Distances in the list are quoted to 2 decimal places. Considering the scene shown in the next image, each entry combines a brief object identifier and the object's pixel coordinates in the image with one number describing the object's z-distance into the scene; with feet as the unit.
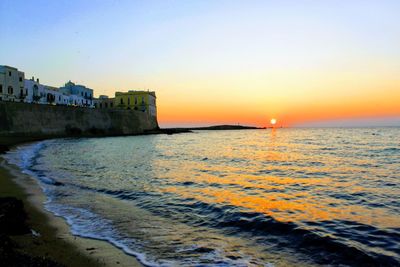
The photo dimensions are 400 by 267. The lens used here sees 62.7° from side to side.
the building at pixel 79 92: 341.82
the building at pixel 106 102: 399.83
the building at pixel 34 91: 238.27
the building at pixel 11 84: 206.95
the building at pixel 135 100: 380.58
